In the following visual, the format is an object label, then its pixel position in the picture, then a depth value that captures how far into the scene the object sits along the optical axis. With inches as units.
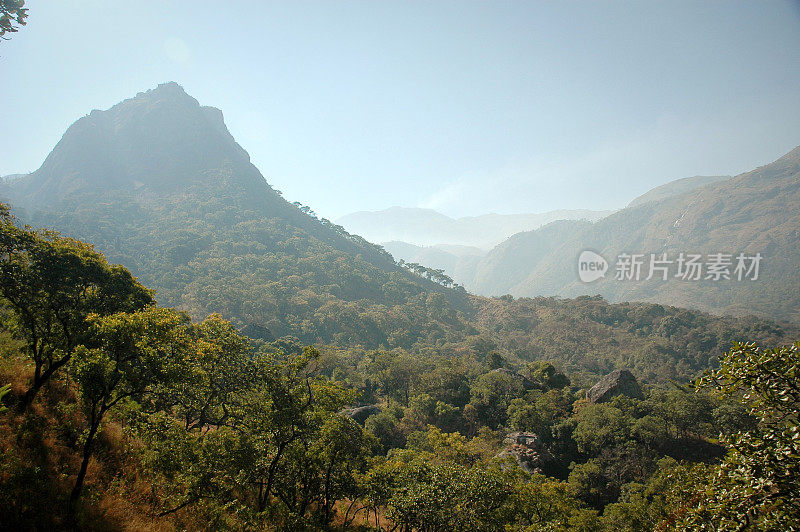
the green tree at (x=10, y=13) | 405.7
